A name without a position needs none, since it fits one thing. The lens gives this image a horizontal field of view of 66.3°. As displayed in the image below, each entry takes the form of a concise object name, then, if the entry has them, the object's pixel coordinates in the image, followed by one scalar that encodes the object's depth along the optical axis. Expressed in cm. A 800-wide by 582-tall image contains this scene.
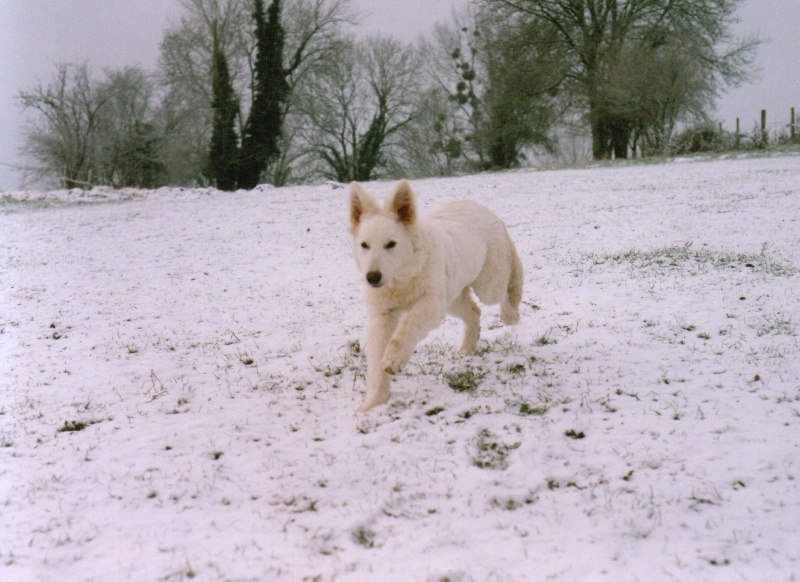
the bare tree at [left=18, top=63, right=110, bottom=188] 3069
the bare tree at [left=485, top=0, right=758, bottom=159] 3234
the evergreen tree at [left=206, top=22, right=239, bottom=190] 3503
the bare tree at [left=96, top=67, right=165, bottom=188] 3809
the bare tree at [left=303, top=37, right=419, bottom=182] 4219
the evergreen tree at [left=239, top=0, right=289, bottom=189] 3578
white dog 445
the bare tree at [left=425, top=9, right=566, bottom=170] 3469
